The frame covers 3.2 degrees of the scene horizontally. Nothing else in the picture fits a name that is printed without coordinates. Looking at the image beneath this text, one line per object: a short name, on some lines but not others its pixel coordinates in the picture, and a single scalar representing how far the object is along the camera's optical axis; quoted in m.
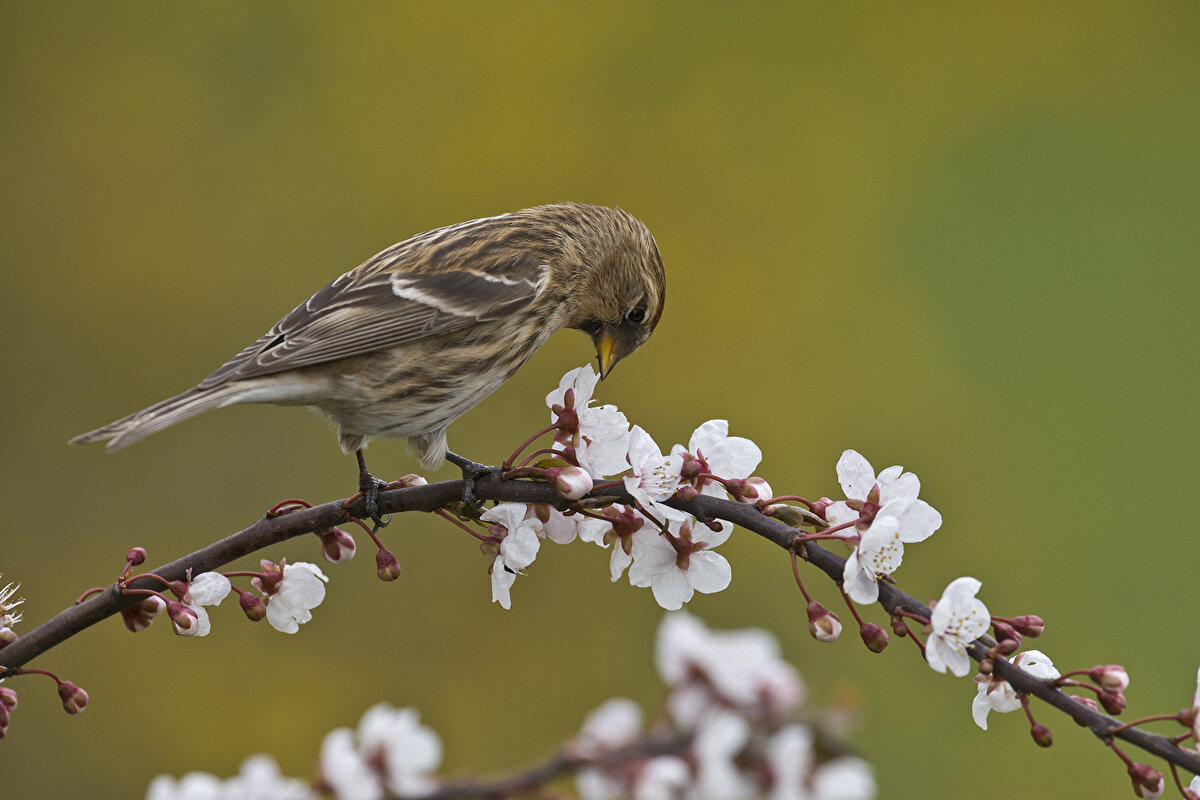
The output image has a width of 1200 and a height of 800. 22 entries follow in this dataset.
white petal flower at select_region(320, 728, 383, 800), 4.03
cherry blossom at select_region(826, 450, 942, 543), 4.10
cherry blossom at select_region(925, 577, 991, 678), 4.07
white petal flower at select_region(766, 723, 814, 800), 4.00
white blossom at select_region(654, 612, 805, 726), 4.00
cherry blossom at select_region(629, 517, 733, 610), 4.11
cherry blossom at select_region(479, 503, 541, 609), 4.12
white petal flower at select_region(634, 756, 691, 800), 4.00
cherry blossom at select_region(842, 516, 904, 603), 4.08
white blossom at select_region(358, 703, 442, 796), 4.02
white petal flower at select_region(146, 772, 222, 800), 4.03
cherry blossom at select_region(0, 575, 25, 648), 4.11
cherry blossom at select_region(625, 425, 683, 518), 4.10
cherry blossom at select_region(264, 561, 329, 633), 4.12
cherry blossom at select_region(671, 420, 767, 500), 4.11
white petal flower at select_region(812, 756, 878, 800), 4.00
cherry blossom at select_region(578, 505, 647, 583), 4.11
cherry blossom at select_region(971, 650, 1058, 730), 4.08
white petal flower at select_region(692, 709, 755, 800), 4.00
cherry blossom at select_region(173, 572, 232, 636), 4.11
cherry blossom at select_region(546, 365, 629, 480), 4.12
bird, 4.23
